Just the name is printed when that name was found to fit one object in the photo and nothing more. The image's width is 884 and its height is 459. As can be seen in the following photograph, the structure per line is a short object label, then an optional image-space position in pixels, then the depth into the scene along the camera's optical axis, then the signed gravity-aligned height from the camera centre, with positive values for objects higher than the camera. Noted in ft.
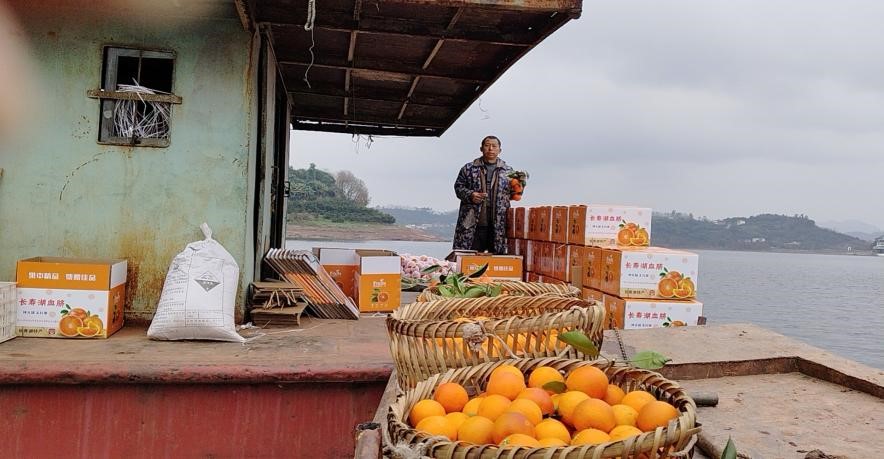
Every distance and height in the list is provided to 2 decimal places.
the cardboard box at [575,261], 16.55 -0.75
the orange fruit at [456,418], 4.42 -1.48
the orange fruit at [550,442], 3.93 -1.43
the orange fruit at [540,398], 4.73 -1.35
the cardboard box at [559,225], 17.78 +0.27
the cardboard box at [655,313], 13.91 -1.78
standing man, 23.25 +1.31
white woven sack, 12.06 -1.81
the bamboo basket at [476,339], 6.34 -1.24
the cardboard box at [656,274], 14.08 -0.86
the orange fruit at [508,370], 5.20 -1.25
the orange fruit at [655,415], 4.24 -1.30
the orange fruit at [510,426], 4.10 -1.38
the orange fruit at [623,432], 4.08 -1.38
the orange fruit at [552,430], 4.13 -1.42
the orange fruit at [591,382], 4.94 -1.25
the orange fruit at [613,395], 4.94 -1.36
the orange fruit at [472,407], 4.74 -1.47
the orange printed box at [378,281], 16.65 -1.67
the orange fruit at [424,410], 4.56 -1.45
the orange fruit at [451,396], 4.86 -1.43
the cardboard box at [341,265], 18.24 -1.35
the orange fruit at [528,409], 4.42 -1.36
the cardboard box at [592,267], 15.39 -0.86
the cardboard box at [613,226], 16.03 +0.29
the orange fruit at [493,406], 4.55 -1.40
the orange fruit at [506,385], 4.95 -1.33
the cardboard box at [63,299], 12.10 -1.90
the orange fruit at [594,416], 4.33 -1.36
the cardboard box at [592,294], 15.23 -1.59
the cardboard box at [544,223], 19.35 +0.34
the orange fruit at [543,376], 5.26 -1.31
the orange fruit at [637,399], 4.64 -1.31
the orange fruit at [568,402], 4.62 -1.36
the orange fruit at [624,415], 4.45 -1.37
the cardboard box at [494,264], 18.49 -1.10
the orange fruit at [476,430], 4.15 -1.46
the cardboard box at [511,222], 23.45 +0.37
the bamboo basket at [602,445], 3.61 -1.37
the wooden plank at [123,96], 13.62 +2.73
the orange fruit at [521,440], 3.93 -1.42
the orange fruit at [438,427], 4.26 -1.48
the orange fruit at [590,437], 4.01 -1.40
